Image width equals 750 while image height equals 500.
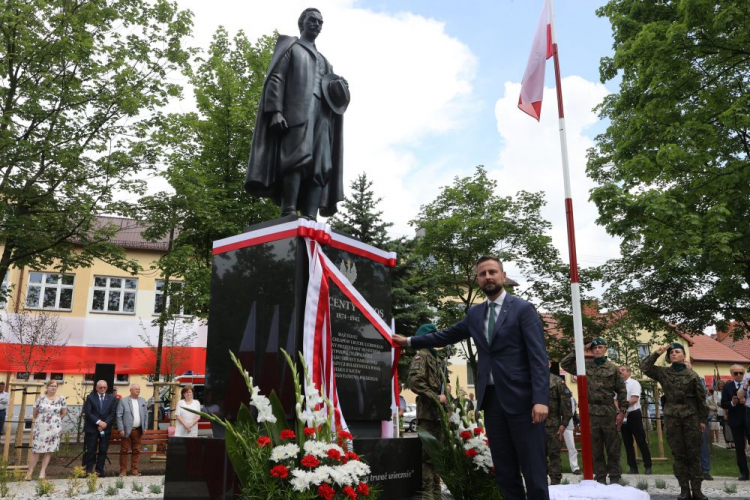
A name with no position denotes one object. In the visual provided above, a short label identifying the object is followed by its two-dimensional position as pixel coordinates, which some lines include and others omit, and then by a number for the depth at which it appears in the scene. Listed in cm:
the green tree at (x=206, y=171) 1630
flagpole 559
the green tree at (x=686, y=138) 1298
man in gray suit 1219
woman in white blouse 895
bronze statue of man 550
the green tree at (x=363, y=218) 2138
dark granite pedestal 464
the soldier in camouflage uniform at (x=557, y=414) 955
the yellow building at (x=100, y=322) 2655
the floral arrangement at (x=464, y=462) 492
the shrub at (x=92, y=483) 812
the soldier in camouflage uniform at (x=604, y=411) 846
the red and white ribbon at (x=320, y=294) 462
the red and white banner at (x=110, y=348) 2584
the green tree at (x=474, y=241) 2403
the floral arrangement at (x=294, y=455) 366
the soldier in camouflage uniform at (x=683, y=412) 725
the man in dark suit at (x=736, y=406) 1084
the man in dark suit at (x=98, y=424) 1130
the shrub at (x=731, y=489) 770
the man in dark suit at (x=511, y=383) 400
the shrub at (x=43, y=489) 791
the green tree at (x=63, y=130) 1385
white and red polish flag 780
